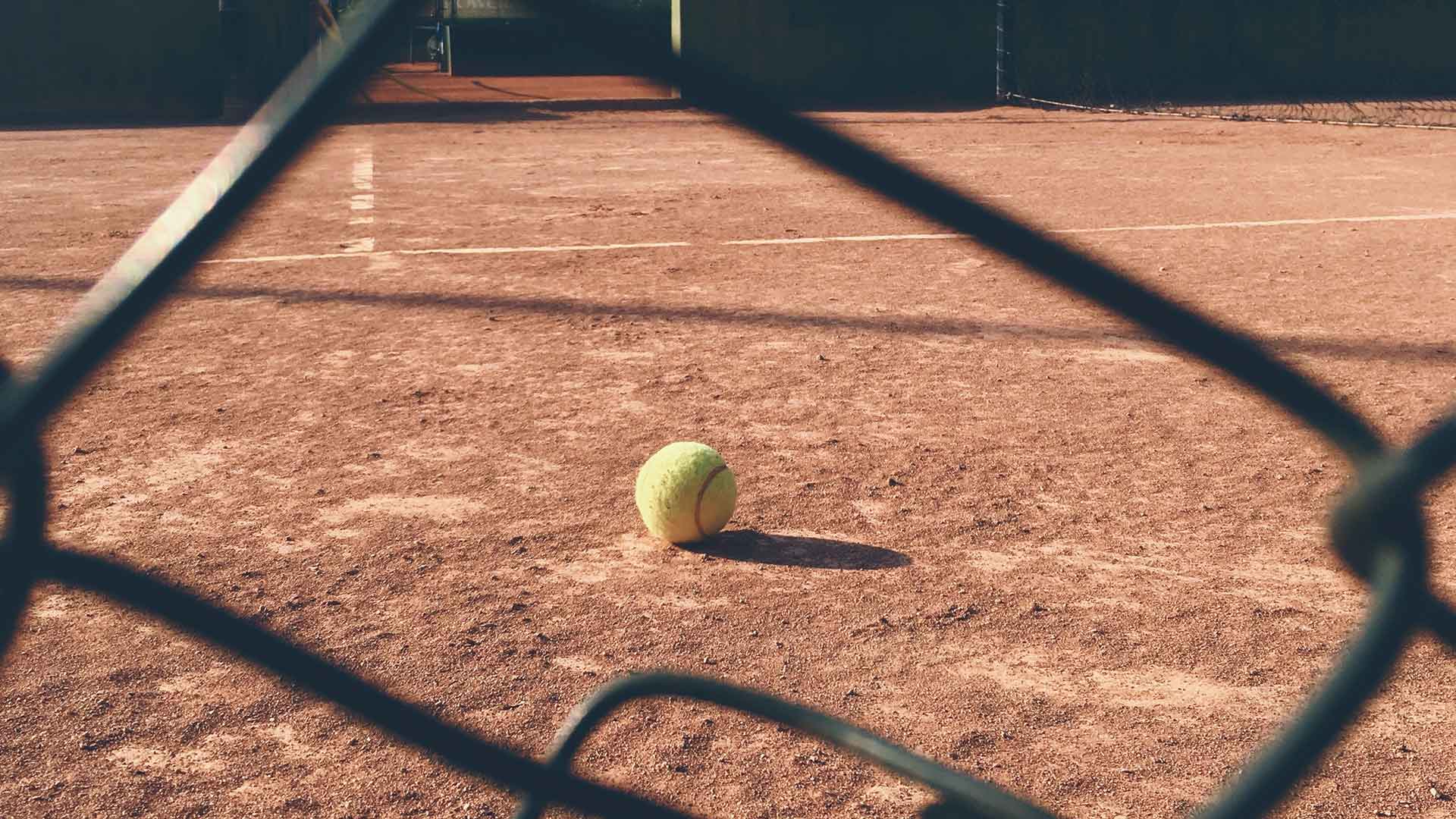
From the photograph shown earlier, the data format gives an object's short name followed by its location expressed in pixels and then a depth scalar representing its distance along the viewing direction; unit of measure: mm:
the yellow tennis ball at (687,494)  1632
